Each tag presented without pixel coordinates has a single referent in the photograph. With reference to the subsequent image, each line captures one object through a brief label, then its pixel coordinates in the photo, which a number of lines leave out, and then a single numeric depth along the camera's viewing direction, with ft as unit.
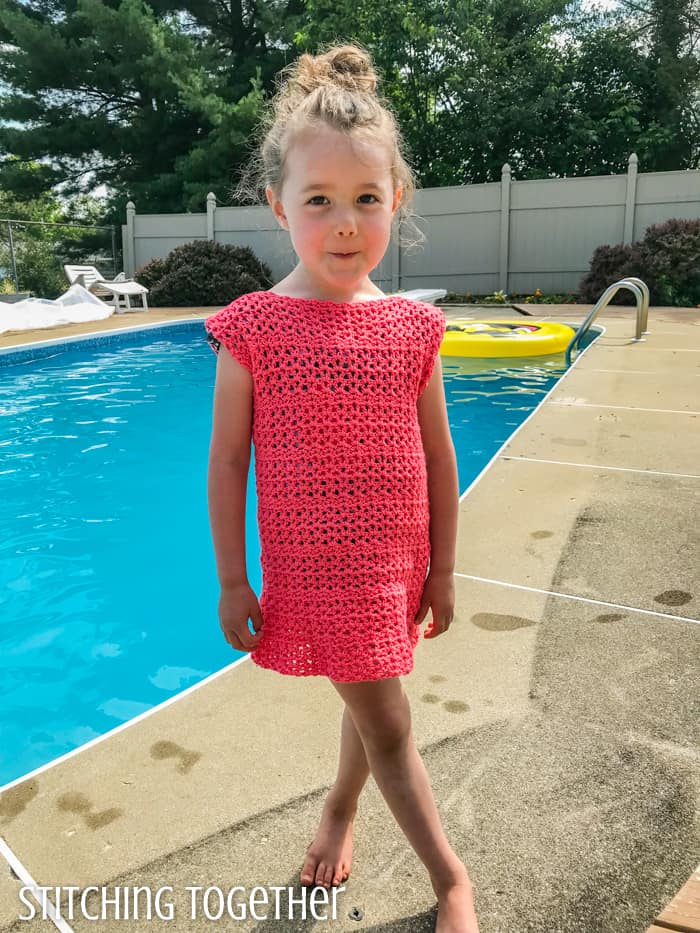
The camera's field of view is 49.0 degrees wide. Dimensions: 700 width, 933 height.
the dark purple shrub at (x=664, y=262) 42.16
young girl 4.18
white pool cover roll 37.76
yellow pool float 28.14
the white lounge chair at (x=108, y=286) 46.51
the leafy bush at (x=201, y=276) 49.14
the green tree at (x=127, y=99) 59.41
